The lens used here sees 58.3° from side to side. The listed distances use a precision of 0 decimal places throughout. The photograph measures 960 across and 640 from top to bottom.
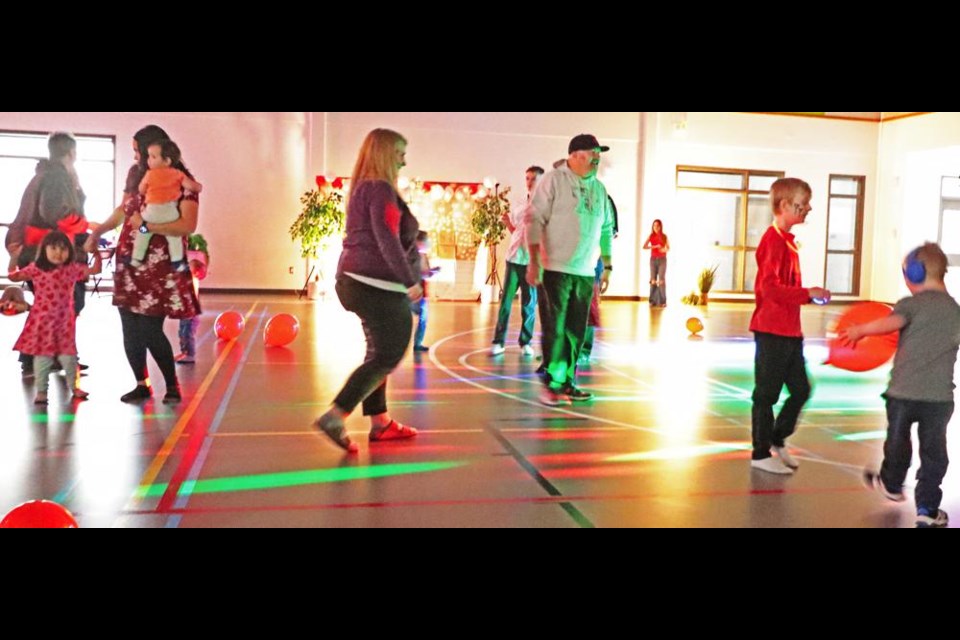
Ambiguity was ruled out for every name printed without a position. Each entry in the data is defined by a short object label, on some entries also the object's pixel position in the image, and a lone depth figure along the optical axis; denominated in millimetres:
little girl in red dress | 5438
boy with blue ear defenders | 3453
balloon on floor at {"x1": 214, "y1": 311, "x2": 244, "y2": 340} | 9711
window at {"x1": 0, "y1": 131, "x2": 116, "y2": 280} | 18203
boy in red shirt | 4074
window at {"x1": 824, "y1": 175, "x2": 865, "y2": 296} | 21819
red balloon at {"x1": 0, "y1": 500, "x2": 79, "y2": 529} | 2984
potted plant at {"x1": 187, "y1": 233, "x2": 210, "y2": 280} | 7959
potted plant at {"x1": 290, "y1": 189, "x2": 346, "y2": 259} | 17531
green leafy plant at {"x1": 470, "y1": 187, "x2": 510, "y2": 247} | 18078
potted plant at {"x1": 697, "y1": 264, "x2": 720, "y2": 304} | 19547
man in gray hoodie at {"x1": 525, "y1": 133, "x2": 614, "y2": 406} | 5871
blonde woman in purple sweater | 4270
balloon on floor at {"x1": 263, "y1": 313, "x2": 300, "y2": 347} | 9031
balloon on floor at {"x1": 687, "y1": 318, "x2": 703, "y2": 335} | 11523
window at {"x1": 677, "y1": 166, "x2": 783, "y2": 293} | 20812
